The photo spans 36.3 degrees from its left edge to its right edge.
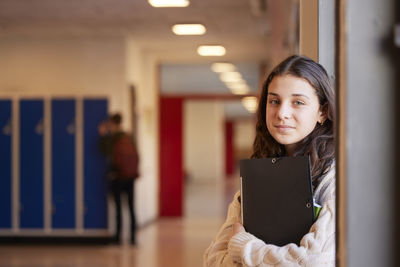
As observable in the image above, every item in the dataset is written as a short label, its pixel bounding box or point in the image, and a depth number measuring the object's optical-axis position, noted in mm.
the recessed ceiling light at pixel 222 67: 11105
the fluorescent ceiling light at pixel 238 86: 14355
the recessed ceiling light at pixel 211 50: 9180
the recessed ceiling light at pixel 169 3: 6133
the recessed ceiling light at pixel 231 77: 12262
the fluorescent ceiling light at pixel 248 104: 22953
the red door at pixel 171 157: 11305
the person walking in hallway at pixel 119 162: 7332
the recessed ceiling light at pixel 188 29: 7566
